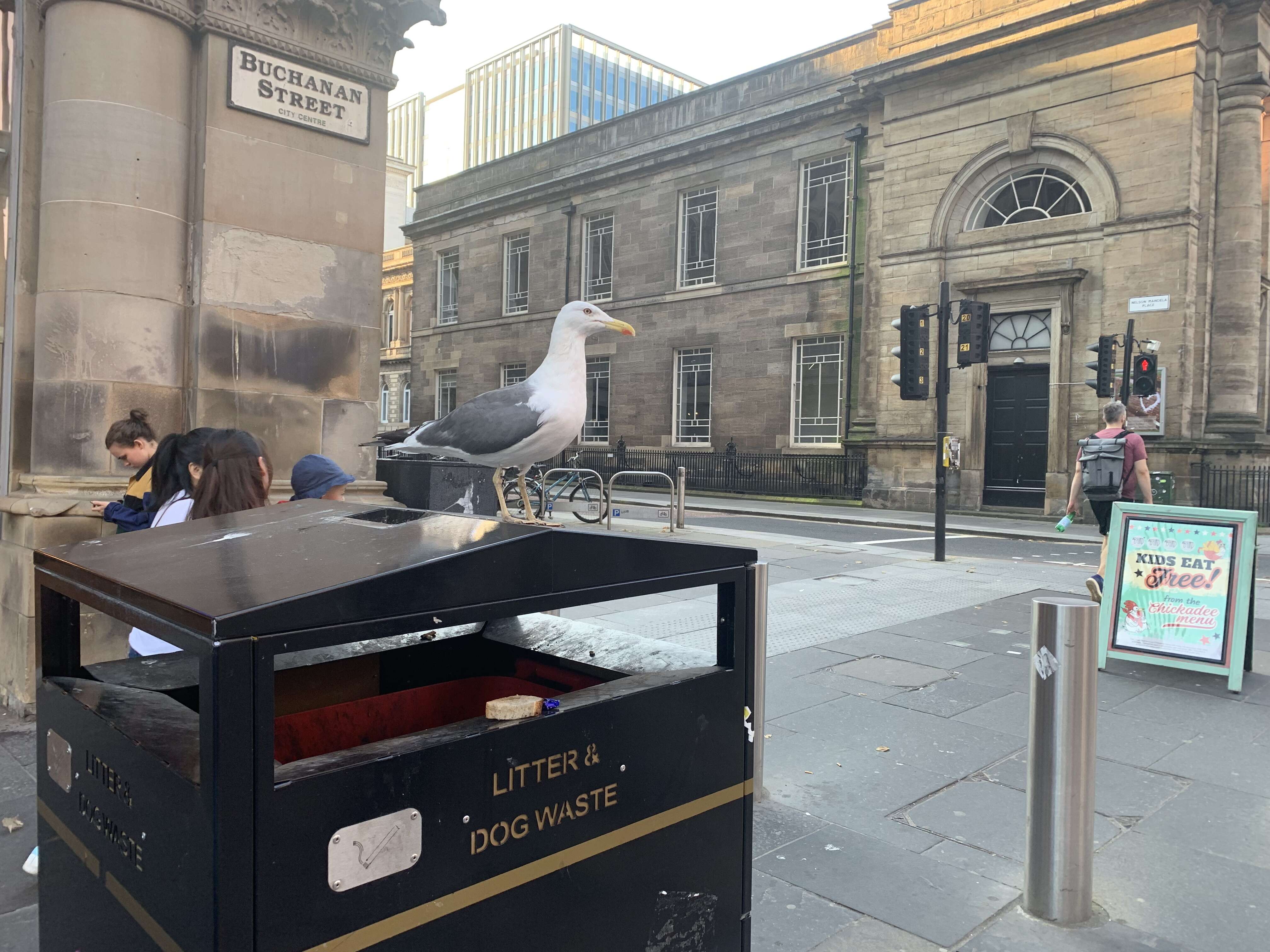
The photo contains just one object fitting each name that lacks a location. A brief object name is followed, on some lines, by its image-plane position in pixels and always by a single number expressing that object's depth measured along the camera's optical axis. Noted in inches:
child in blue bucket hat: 168.7
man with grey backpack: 319.3
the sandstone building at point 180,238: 180.2
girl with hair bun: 154.9
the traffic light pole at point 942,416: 460.1
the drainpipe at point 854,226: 866.8
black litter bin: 50.7
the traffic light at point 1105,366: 588.4
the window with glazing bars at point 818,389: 912.9
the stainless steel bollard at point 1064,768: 110.4
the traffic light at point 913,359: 492.1
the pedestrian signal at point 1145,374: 605.9
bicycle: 627.2
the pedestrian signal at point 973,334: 483.5
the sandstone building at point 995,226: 676.1
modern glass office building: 3853.3
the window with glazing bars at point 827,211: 905.5
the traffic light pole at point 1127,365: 615.2
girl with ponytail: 139.7
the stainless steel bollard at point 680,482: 610.5
